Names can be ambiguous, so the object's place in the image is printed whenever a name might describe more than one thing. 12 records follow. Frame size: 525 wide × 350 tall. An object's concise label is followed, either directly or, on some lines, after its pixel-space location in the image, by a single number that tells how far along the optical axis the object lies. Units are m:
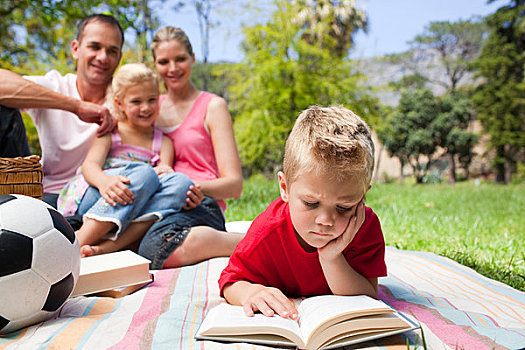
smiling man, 3.09
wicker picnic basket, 2.03
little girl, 2.50
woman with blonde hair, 2.88
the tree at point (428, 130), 22.65
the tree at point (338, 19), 16.97
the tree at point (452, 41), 31.89
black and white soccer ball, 1.43
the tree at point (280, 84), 9.52
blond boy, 1.44
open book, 1.32
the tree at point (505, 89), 18.86
